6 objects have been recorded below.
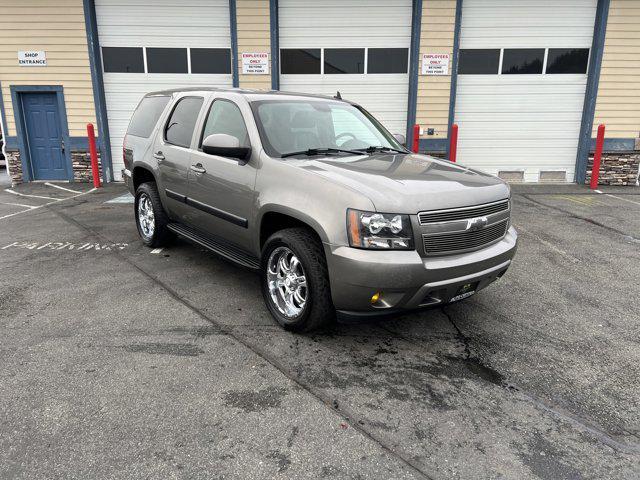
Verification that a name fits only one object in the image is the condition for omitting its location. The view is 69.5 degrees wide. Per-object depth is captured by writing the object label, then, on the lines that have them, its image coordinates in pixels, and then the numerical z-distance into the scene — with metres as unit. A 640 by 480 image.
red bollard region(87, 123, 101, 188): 11.42
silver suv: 3.07
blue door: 11.82
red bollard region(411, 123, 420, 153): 11.49
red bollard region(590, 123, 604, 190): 11.44
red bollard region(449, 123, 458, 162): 11.42
